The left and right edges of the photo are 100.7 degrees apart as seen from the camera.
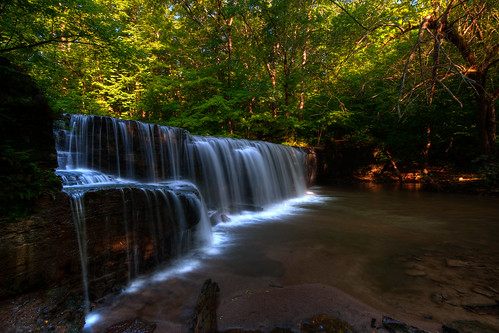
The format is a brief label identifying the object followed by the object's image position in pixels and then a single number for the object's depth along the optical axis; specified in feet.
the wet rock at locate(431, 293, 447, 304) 7.81
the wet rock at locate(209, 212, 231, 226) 19.73
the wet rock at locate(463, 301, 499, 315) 7.09
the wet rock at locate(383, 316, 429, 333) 6.13
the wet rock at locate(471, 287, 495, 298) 7.98
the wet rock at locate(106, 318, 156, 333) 6.94
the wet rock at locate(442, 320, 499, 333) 5.99
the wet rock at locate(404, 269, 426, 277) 9.96
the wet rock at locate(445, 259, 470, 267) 10.64
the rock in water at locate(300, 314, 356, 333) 6.47
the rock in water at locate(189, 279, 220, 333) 6.72
